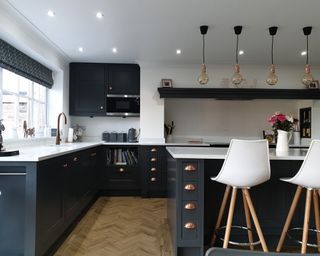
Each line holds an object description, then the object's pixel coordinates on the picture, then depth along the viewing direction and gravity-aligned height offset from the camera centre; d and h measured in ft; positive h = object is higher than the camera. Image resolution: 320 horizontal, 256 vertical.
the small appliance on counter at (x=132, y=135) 16.43 -0.33
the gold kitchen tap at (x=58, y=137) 12.58 -0.37
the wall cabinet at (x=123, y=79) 16.24 +3.10
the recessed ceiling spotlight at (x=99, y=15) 9.34 +4.08
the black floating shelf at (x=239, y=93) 15.37 +2.15
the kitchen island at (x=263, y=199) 8.41 -2.21
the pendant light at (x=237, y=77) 10.73 +2.21
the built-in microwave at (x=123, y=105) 16.14 +1.49
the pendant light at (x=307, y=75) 10.64 +2.31
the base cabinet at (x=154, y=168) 15.11 -2.18
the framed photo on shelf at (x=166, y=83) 15.85 +2.80
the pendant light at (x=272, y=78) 11.08 +2.17
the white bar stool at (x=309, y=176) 6.57 -1.13
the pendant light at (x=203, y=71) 10.47 +2.41
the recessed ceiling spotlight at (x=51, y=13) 9.21 +4.08
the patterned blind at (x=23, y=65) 9.63 +2.68
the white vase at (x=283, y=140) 8.80 -0.34
